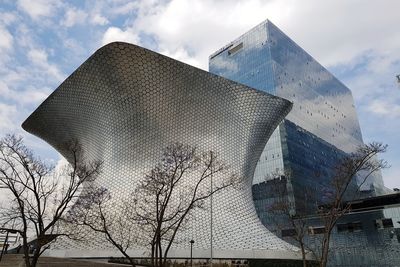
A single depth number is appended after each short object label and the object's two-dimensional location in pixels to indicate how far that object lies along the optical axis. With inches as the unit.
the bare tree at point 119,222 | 1155.9
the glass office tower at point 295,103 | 2546.8
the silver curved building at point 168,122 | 1134.4
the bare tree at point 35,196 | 601.6
